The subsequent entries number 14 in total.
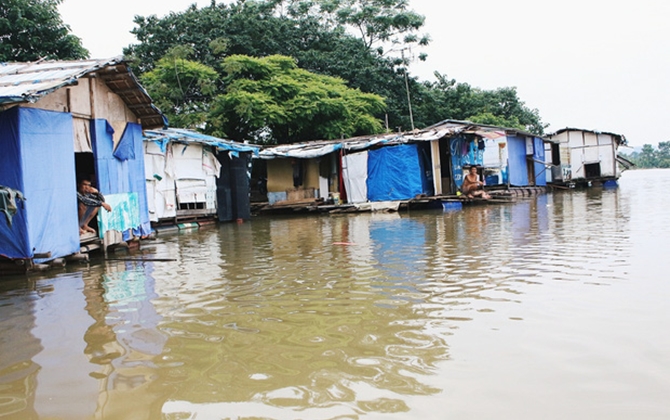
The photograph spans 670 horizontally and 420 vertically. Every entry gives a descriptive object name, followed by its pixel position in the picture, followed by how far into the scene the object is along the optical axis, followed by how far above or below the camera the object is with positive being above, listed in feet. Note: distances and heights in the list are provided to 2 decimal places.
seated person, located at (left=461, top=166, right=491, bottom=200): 67.31 +0.25
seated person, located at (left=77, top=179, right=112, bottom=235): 33.08 +0.51
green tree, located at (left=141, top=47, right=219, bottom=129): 79.61 +18.16
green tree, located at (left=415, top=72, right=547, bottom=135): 126.21 +20.79
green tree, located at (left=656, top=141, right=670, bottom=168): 271.28 +11.15
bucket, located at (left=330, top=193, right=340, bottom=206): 74.69 -0.21
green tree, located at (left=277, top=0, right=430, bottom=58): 122.62 +41.59
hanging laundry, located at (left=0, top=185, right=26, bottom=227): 24.23 +0.67
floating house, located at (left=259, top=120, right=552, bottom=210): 70.23 +4.06
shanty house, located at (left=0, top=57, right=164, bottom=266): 27.40 +3.80
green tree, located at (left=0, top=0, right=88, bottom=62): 69.67 +24.05
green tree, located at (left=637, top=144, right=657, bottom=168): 281.54 +10.75
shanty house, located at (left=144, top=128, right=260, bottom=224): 52.65 +3.17
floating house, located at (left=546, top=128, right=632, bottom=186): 109.60 +5.18
